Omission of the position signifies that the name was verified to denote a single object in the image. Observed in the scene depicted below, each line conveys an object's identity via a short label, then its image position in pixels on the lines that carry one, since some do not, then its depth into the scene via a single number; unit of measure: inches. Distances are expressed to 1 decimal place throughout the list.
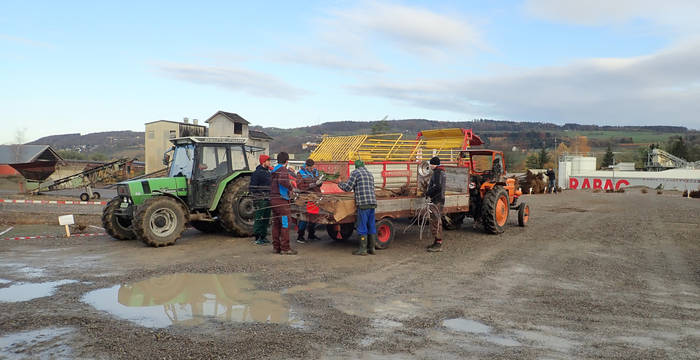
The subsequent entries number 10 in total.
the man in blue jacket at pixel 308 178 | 422.6
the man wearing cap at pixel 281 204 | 365.7
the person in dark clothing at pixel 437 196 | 393.7
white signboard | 450.9
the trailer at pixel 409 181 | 379.6
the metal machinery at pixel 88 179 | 968.9
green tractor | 402.9
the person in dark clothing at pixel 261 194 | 401.7
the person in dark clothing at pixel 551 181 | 1216.2
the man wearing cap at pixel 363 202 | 359.9
